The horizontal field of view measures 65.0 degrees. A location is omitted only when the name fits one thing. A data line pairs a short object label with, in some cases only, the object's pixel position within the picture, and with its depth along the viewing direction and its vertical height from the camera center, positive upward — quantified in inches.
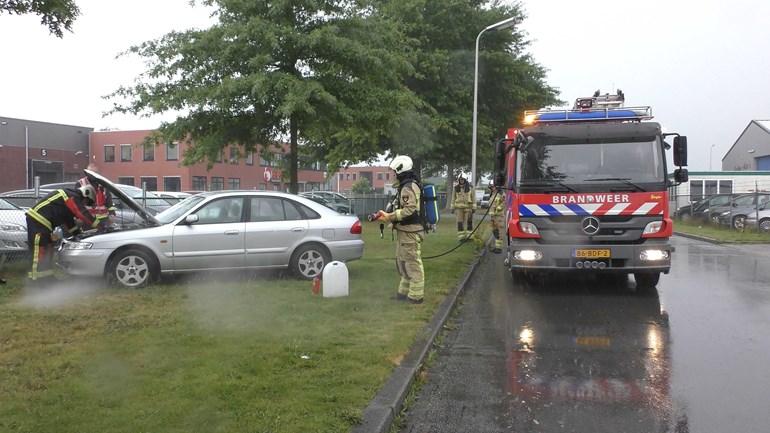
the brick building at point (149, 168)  2117.4 +130.2
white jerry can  311.3 -39.0
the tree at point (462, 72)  1003.9 +233.1
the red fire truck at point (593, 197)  327.6 +4.1
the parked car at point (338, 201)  1112.1 +6.3
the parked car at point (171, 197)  686.8 +8.3
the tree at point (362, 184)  3191.2 +113.1
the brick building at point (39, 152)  1964.8 +178.2
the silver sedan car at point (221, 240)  333.4 -20.7
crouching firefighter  342.6 -9.9
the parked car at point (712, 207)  948.6 -3.4
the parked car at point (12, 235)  363.3 -19.1
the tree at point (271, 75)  467.8 +107.0
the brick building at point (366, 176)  4687.5 +228.8
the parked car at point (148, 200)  586.2 +4.4
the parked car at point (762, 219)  812.0 -19.6
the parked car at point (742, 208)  835.4 -4.5
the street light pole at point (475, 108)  794.5 +133.8
